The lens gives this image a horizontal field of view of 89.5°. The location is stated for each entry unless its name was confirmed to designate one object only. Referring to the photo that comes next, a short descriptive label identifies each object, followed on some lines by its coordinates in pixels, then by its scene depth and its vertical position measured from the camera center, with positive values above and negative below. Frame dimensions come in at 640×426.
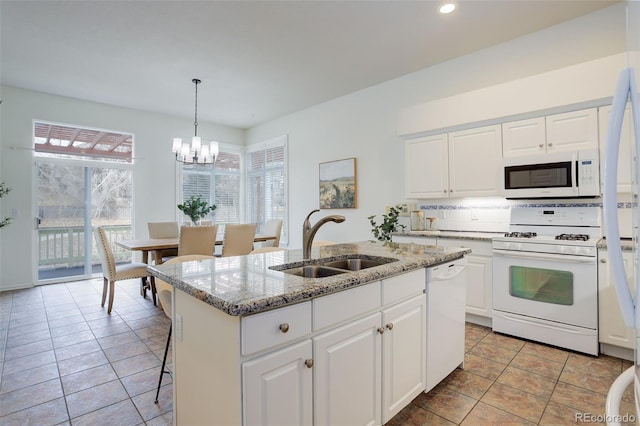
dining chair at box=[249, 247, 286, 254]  3.78 -0.41
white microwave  2.71 +0.34
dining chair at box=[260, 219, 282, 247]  4.95 -0.23
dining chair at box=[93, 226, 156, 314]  3.70 -0.63
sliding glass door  5.04 +0.07
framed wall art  4.92 +0.48
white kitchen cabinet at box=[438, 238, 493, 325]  3.12 -0.65
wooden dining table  3.72 -0.35
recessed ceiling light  2.79 +1.81
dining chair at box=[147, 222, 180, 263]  4.78 -0.21
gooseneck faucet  1.98 -0.11
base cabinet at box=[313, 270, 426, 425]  1.34 -0.70
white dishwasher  1.96 -0.68
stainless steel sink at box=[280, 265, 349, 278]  1.84 -0.33
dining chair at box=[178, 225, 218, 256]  3.62 -0.28
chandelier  4.30 +0.88
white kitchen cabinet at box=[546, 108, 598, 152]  2.74 +0.72
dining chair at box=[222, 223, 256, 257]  3.90 -0.30
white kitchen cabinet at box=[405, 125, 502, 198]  3.30 +0.55
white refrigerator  0.64 +0.06
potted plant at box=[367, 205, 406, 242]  4.08 -0.14
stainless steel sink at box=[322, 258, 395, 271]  2.08 -0.32
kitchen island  1.12 -0.53
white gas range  2.57 -0.56
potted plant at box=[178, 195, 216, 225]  4.54 +0.08
